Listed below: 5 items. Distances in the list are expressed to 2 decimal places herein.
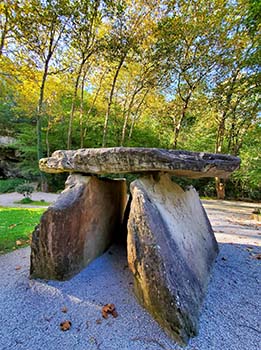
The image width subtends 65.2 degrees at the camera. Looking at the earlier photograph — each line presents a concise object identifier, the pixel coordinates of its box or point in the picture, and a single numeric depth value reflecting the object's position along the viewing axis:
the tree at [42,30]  6.94
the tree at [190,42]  7.84
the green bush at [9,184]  11.36
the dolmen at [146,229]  1.69
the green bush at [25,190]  8.37
